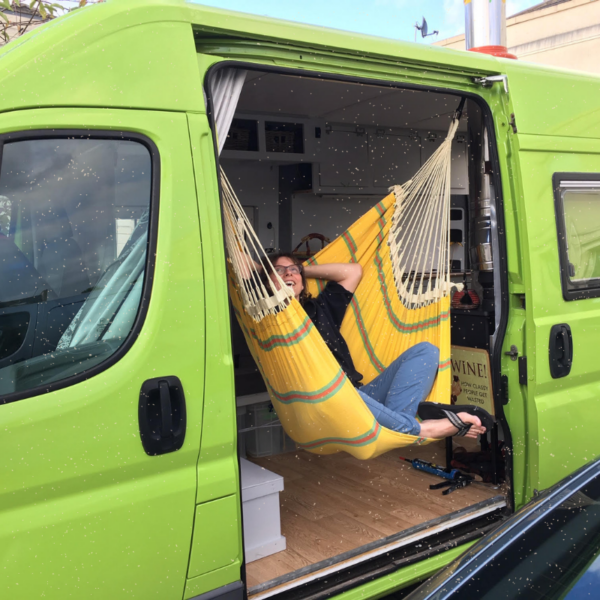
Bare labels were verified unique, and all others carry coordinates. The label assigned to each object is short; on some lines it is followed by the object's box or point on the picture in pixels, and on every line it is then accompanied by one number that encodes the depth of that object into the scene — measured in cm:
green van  144
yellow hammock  214
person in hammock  257
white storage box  226
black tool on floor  294
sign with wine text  288
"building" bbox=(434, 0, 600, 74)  1214
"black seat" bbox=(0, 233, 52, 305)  143
